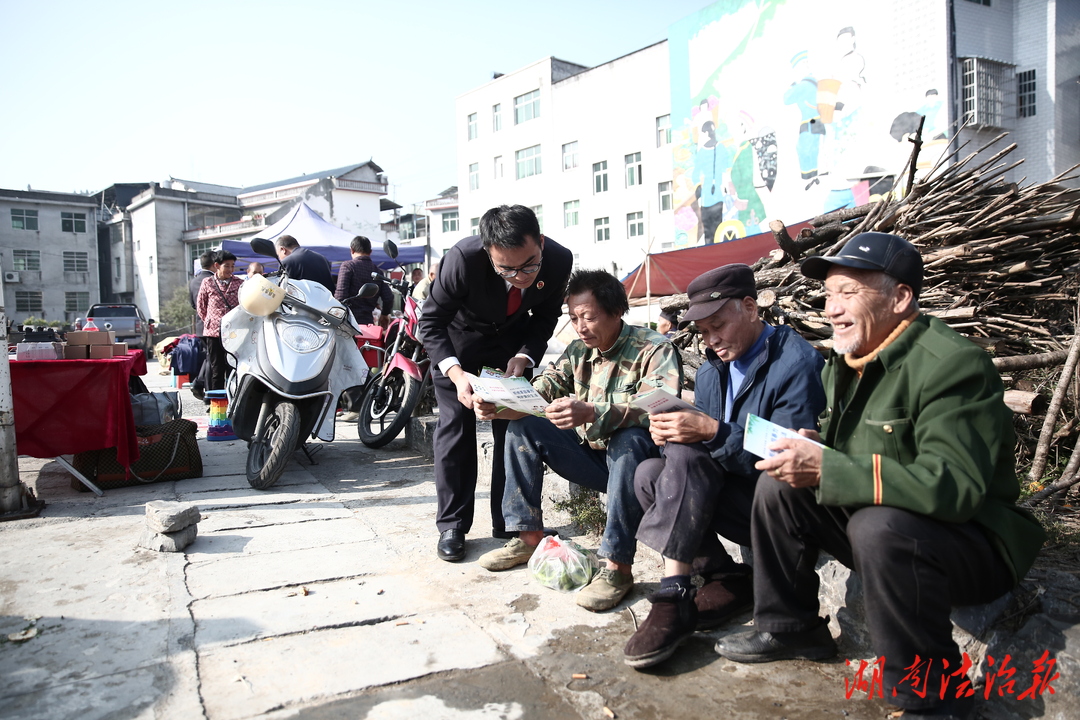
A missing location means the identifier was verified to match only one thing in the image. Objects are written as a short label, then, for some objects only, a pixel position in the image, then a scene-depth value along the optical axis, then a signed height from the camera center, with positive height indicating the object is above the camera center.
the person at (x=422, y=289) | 7.62 +0.63
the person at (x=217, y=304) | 7.31 +0.51
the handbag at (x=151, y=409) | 4.95 -0.38
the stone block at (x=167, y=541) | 3.31 -0.88
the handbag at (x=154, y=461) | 4.56 -0.70
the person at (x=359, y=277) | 7.56 +0.76
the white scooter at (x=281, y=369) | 4.64 -0.13
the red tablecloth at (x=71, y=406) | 4.17 -0.30
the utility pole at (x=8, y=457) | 3.86 -0.54
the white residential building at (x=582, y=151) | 26.50 +8.11
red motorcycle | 5.85 -0.34
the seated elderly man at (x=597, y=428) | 2.73 -0.36
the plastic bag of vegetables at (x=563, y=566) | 2.89 -0.93
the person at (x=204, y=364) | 7.60 -0.12
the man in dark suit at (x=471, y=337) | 3.29 +0.04
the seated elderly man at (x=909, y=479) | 1.72 -0.37
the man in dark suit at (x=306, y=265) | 6.18 +0.74
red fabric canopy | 10.30 +1.22
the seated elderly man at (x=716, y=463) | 2.35 -0.43
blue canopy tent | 13.22 +2.21
